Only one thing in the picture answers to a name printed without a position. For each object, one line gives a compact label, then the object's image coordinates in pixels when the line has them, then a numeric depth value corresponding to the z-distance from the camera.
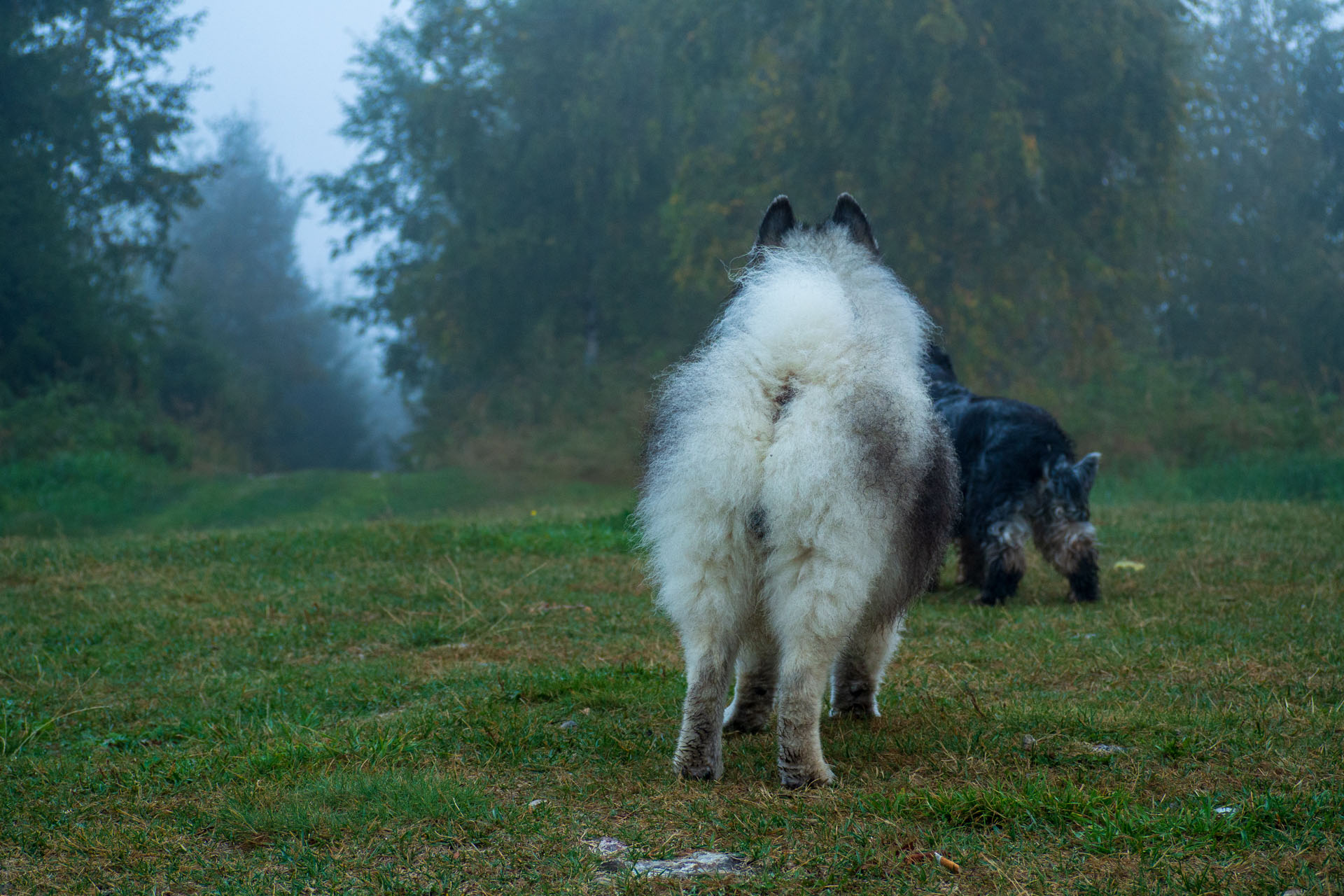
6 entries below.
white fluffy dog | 3.44
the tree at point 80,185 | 21.31
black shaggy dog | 7.22
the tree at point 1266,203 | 27.67
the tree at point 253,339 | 30.50
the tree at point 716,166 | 19.50
